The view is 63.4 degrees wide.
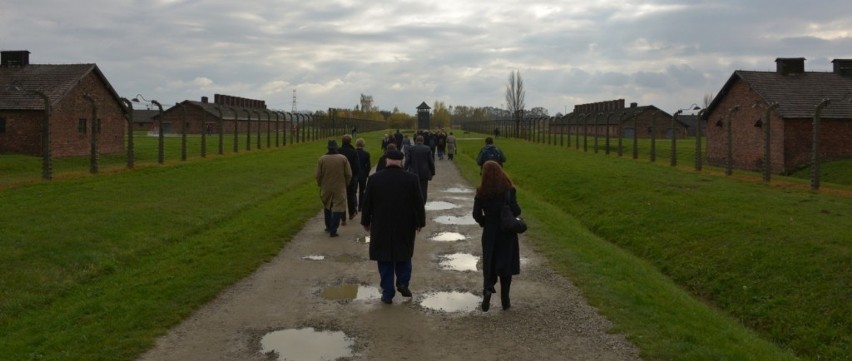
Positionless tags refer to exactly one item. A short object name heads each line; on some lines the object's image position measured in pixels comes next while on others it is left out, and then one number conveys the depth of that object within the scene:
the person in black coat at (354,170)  13.41
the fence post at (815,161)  19.25
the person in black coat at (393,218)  7.87
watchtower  112.44
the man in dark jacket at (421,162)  14.50
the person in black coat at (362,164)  14.47
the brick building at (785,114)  31.42
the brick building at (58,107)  34.06
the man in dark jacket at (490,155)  11.80
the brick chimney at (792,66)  35.62
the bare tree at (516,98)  92.75
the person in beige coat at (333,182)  12.22
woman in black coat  7.54
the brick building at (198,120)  73.62
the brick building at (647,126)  74.25
